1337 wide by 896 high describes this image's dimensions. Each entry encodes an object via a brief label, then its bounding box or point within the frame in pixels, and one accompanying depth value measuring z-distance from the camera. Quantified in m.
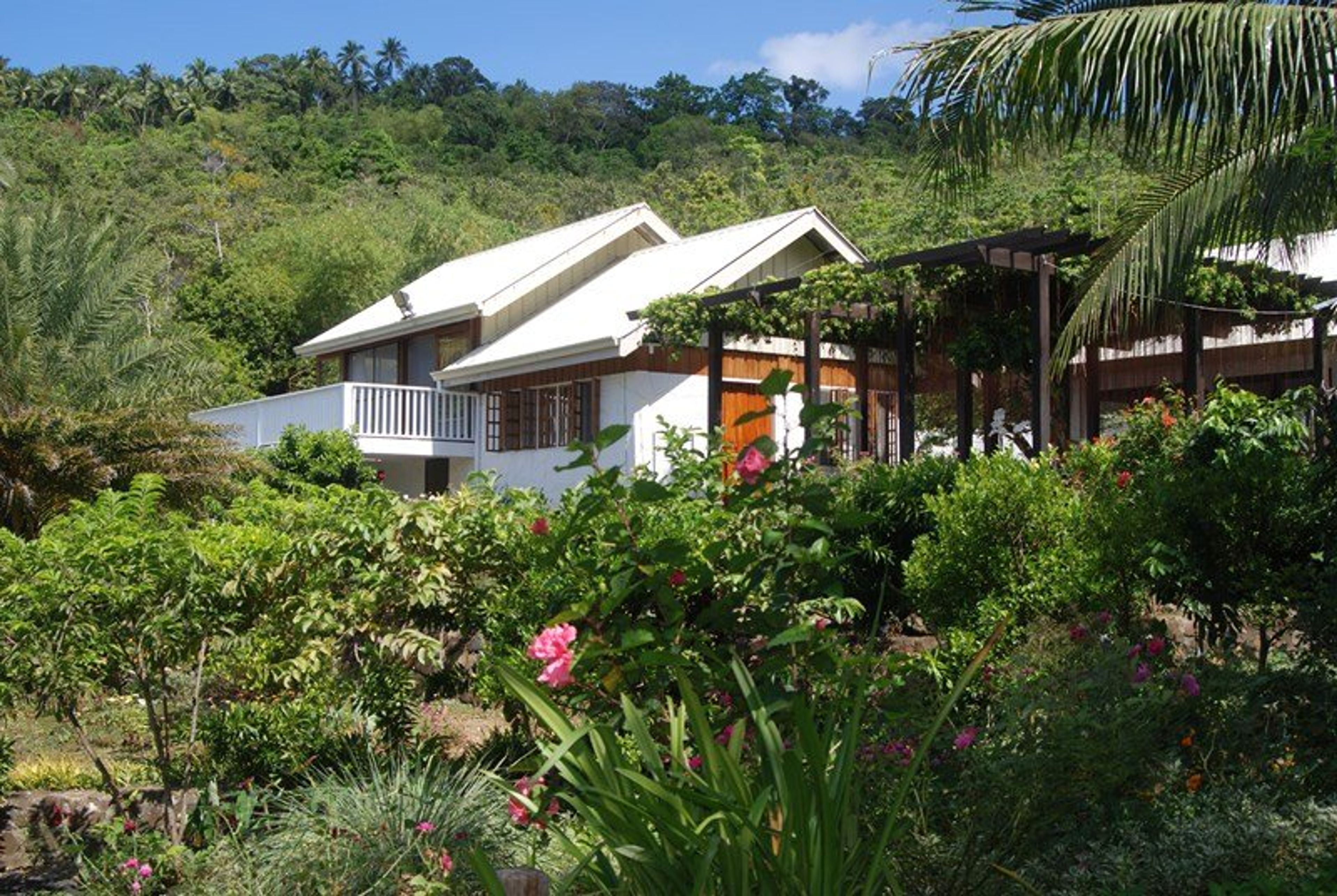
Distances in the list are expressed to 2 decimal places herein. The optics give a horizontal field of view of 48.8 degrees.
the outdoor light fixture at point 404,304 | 27.06
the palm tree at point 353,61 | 97.19
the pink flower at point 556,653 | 5.38
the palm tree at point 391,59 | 99.62
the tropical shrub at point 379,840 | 5.97
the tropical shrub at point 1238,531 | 7.15
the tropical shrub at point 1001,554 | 8.21
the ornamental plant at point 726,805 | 4.03
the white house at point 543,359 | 22.02
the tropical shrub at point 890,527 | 10.25
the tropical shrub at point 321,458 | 23.78
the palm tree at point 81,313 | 21.75
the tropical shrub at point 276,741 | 8.38
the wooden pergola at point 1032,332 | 14.76
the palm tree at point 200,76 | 87.38
